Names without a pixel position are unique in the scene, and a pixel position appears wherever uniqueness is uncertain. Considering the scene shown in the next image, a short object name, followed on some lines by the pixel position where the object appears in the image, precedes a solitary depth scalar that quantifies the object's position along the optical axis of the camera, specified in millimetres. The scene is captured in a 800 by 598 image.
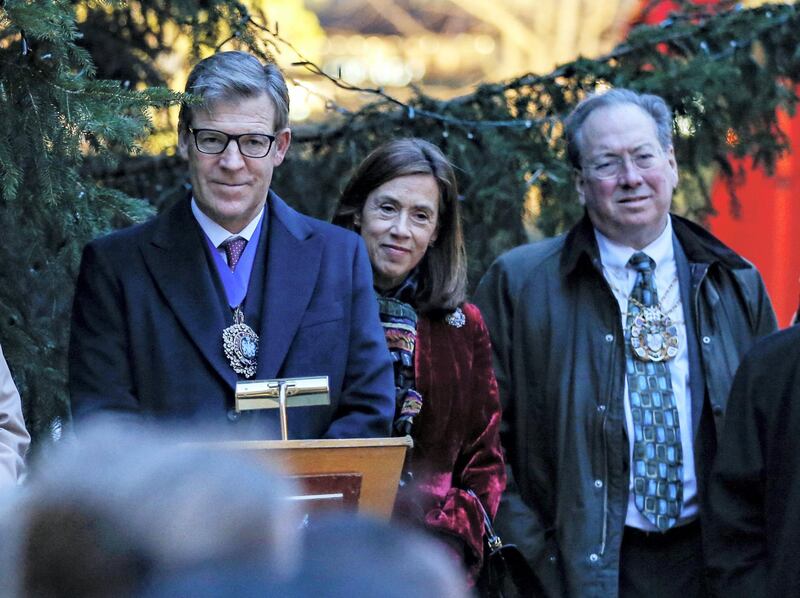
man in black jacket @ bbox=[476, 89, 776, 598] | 8430
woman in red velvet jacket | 8000
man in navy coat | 6961
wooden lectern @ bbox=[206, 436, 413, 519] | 5465
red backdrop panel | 22219
